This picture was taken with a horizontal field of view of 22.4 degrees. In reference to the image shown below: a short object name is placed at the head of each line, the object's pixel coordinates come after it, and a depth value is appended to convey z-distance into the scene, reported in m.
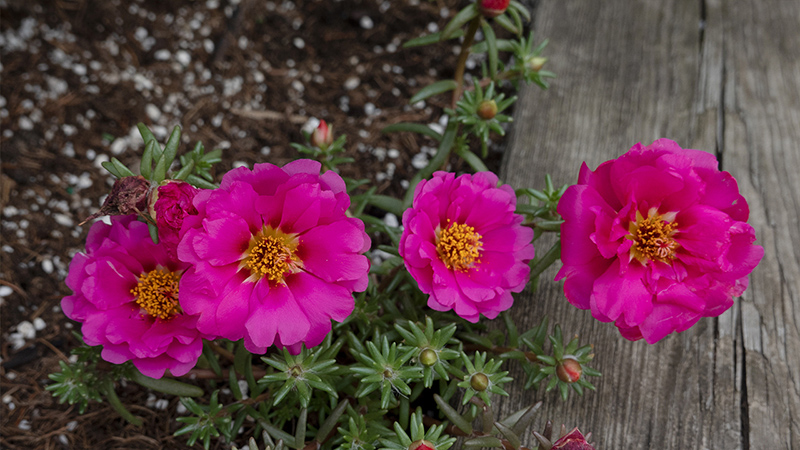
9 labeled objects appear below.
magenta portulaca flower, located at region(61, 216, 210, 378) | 0.50
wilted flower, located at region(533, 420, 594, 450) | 0.48
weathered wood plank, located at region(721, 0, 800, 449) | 0.54
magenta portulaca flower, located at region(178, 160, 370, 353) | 0.48
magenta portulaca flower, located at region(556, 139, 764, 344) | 0.49
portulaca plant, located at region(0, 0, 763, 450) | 0.49
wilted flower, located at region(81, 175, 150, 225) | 0.49
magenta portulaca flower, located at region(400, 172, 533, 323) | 0.50
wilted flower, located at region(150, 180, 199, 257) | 0.48
